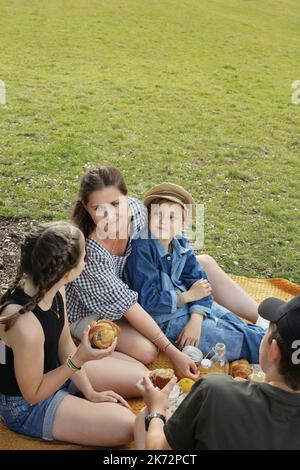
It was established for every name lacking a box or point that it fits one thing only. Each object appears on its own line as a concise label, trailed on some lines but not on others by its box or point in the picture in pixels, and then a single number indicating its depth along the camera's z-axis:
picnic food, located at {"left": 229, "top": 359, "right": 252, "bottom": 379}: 3.91
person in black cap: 2.22
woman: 3.83
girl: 2.96
